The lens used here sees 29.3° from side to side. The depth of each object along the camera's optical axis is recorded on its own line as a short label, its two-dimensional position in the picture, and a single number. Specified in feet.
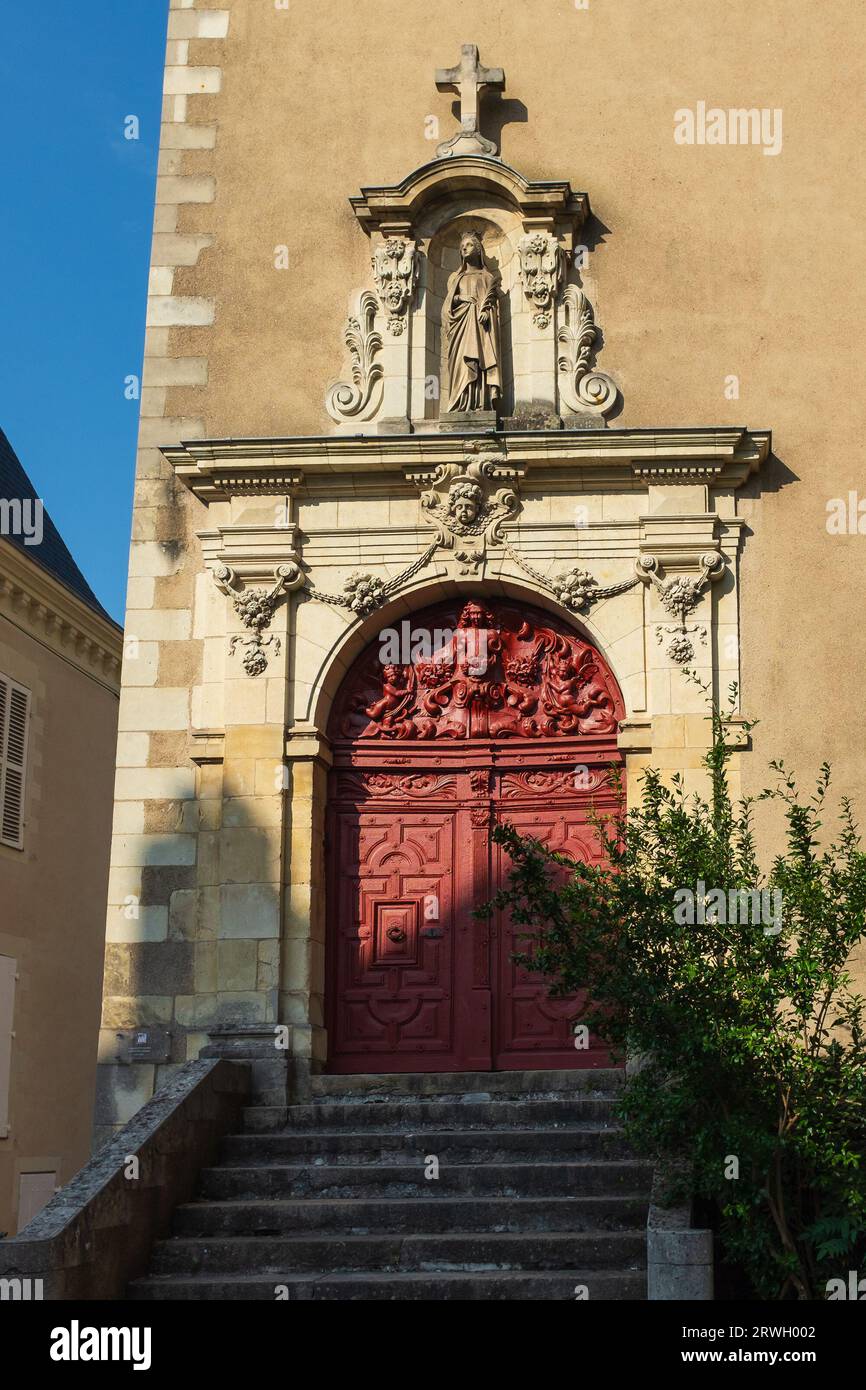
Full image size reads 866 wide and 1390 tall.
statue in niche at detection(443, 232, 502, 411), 32.01
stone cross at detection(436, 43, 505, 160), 32.96
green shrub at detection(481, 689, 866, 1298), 20.74
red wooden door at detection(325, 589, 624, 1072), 30.63
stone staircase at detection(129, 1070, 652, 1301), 22.44
